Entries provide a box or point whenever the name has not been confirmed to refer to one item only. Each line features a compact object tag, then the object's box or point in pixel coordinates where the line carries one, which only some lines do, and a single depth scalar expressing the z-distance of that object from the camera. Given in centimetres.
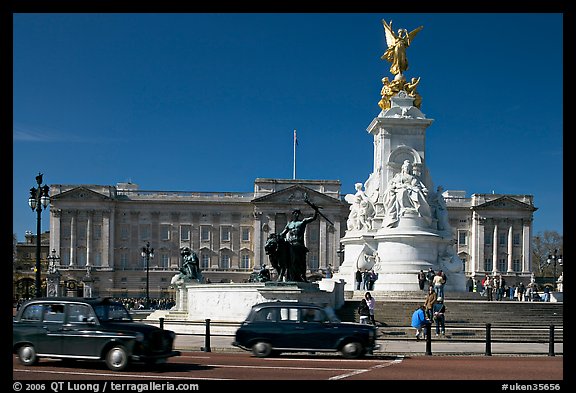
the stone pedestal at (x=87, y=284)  10088
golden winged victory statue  4922
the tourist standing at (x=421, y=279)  4047
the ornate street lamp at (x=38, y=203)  3125
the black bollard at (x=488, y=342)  2327
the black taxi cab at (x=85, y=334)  1705
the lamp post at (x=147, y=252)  7269
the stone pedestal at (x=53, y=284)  7869
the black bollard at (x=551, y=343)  2343
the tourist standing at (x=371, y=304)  3128
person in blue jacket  2659
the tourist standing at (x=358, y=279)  4322
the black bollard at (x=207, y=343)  2297
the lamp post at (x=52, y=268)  8611
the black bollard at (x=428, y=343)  2283
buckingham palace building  11575
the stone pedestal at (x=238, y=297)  3073
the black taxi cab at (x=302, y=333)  2067
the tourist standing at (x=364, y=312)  3072
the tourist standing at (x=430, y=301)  2955
